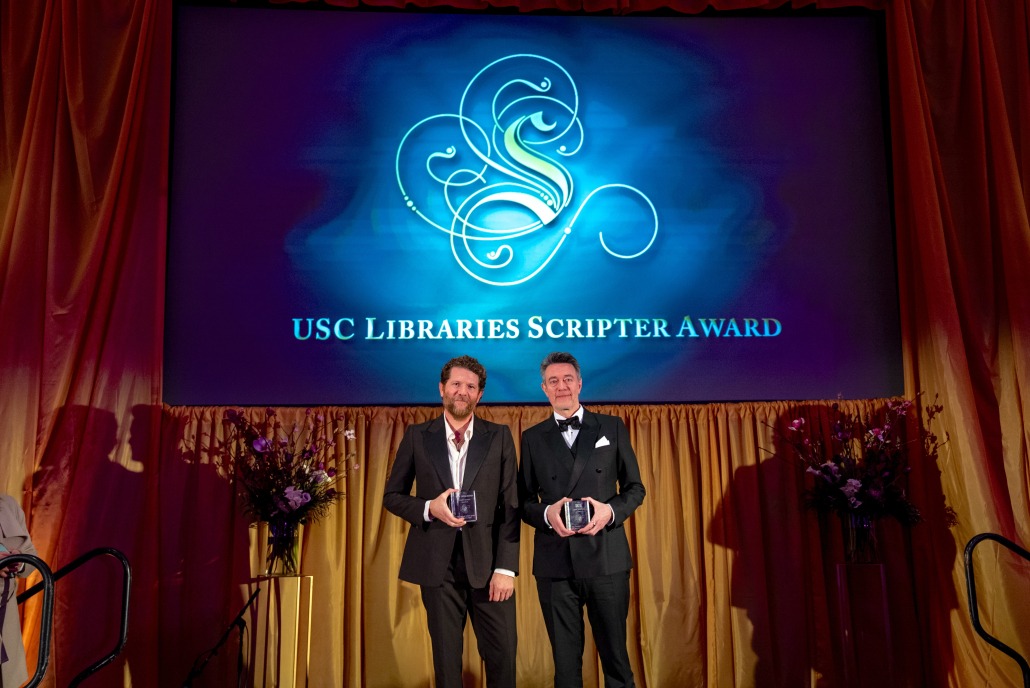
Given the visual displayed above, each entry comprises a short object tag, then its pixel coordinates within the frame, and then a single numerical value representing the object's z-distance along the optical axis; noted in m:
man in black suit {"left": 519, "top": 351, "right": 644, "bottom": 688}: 3.83
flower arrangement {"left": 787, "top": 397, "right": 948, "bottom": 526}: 5.12
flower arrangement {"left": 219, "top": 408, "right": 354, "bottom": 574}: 4.87
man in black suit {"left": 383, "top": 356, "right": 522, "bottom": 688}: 3.80
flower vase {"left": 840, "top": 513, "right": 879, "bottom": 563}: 5.14
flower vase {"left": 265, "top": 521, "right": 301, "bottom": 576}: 4.85
